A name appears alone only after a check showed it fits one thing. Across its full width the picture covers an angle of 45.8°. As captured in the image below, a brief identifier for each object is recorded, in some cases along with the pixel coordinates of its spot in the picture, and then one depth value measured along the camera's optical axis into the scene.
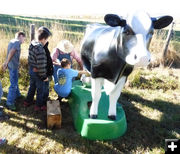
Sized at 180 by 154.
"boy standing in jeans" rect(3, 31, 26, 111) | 3.53
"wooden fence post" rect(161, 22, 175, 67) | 6.93
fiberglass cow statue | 2.27
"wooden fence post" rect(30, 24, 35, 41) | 5.59
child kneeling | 3.69
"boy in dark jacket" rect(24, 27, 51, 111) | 3.24
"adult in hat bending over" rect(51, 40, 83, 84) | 4.05
